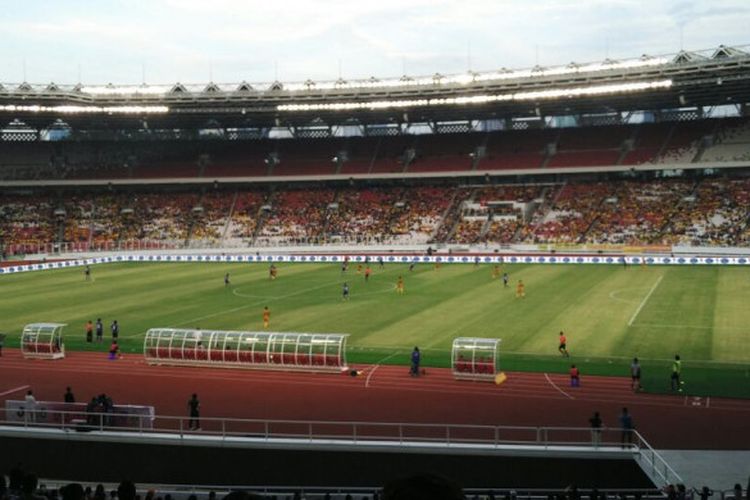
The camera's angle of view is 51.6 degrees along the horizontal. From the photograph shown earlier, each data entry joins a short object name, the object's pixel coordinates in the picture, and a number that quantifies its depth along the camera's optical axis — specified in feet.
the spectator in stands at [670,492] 49.24
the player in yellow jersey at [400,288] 174.17
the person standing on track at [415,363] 100.22
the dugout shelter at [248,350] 105.19
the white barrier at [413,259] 231.09
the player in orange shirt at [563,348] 109.19
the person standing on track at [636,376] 92.27
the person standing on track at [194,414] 79.61
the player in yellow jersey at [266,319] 134.15
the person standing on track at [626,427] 71.51
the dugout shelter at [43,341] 115.65
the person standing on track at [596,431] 70.69
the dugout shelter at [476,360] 98.07
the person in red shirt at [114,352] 115.55
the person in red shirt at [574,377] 94.58
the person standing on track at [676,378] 90.79
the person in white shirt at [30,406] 79.51
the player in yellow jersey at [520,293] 163.73
